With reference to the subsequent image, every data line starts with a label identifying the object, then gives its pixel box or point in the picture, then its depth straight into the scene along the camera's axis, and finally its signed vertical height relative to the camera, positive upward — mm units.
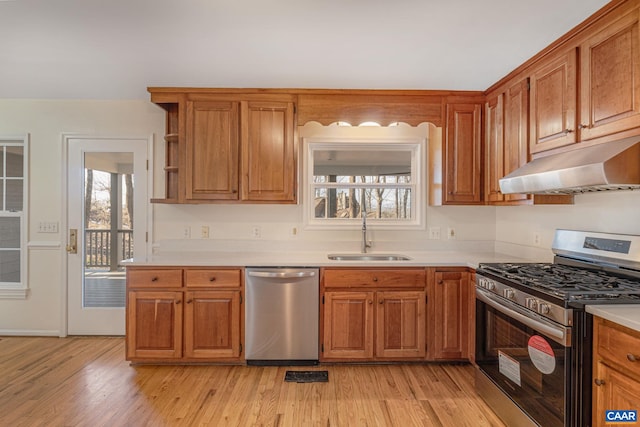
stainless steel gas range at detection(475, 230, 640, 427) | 1634 -559
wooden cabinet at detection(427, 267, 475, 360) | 2889 -793
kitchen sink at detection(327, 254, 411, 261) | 3353 -402
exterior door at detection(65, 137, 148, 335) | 3549 -132
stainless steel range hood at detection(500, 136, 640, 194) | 1689 +240
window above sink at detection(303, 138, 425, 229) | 3527 +313
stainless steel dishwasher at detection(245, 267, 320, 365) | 2842 -790
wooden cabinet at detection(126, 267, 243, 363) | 2855 -825
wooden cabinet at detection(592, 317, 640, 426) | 1406 -637
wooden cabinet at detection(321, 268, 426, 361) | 2859 -789
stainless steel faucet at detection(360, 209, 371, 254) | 3423 -244
